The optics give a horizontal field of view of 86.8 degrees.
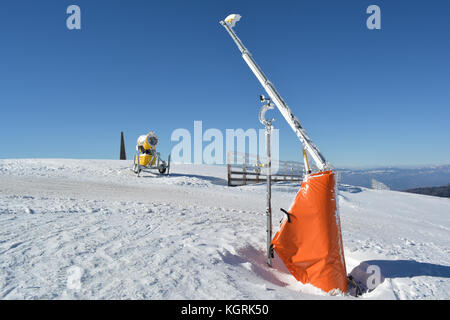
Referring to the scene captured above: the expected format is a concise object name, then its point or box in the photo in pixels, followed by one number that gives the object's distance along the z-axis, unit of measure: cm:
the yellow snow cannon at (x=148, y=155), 1473
